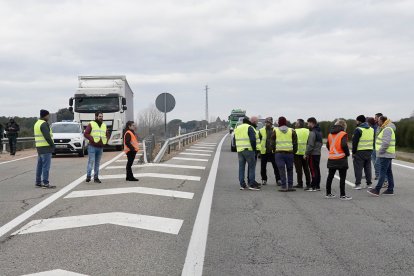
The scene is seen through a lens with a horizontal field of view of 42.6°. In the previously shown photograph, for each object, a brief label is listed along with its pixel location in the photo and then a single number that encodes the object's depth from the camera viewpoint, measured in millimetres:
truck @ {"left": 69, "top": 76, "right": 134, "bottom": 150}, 26188
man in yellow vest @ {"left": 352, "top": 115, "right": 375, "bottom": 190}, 12414
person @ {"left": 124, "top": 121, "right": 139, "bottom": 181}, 13575
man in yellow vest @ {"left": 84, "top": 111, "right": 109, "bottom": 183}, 13133
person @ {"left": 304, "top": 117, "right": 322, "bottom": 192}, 12236
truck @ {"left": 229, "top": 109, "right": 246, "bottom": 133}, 57038
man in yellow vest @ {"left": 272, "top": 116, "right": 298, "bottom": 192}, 12086
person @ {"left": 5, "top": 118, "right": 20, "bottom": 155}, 24469
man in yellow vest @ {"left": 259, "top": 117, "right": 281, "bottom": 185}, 13328
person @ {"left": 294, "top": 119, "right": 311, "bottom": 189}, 12788
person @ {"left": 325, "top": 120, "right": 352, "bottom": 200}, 10859
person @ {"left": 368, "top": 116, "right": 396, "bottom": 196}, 11250
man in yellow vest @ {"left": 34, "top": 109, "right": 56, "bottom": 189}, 12289
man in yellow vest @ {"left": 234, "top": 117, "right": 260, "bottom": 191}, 12117
